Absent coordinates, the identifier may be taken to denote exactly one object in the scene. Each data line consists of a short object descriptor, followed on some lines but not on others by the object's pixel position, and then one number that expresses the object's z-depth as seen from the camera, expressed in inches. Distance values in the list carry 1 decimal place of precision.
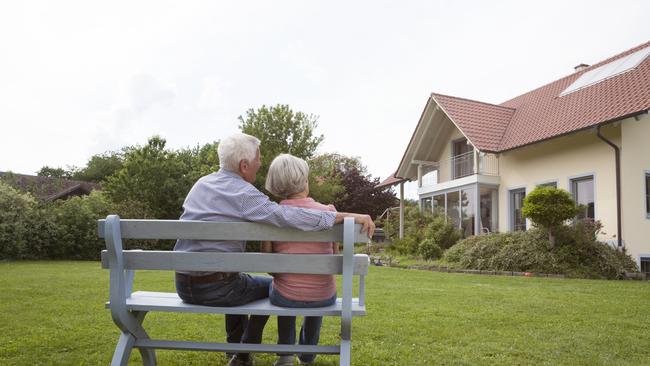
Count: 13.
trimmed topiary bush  555.5
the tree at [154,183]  1139.5
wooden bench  107.3
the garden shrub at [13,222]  800.3
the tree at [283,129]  1224.8
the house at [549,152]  615.5
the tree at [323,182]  1201.4
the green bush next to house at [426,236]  735.1
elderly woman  118.3
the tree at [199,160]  1224.6
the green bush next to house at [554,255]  528.4
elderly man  108.5
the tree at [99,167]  2662.4
